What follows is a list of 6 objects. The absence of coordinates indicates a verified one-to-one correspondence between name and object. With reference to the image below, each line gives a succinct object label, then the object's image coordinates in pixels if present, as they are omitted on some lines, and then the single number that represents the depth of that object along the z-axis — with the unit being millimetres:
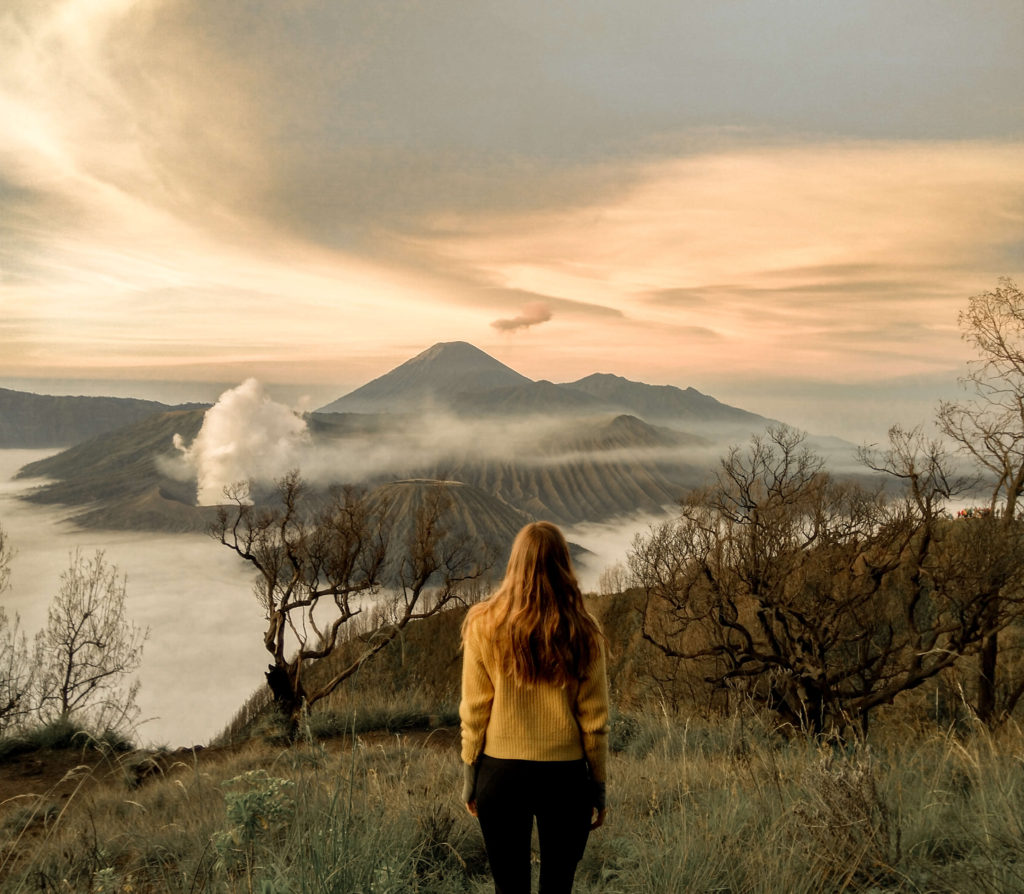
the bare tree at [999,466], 15109
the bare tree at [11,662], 15292
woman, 2738
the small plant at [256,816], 3496
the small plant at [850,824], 3128
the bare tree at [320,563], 22000
